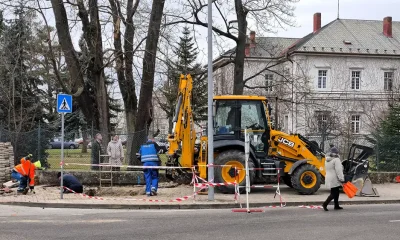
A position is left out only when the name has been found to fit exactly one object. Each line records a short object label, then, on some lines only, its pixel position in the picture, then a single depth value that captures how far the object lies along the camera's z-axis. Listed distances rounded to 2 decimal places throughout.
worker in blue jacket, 15.28
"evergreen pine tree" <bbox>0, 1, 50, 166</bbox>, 33.72
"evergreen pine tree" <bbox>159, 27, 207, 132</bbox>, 40.84
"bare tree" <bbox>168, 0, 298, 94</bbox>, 24.77
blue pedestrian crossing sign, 14.34
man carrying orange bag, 12.88
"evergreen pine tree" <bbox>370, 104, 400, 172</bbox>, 21.00
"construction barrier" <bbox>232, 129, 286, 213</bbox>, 12.80
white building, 44.41
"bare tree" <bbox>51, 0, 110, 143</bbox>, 20.56
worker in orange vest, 15.58
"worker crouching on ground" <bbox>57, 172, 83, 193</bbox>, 15.88
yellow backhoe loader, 15.66
